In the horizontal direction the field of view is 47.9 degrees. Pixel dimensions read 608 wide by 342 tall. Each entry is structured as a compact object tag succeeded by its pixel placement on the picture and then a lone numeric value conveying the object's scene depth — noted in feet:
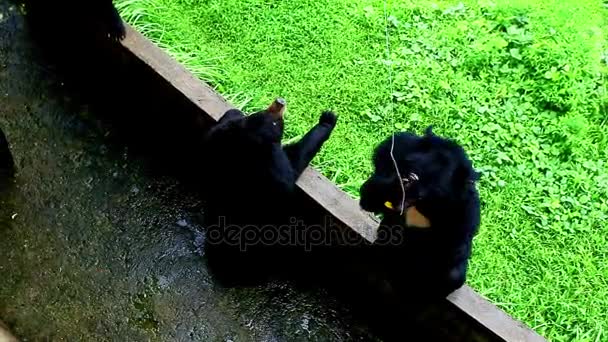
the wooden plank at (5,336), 12.38
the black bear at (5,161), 15.00
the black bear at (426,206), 11.21
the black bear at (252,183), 12.69
